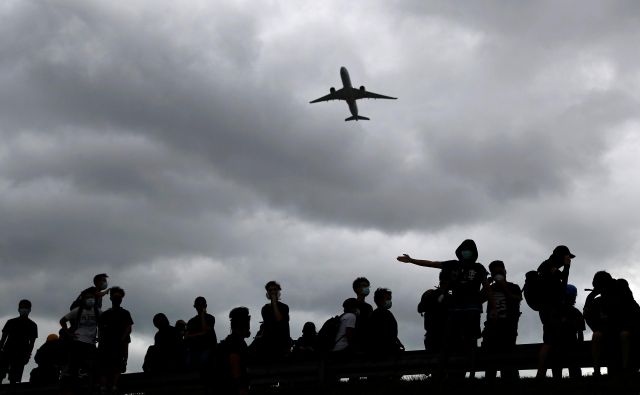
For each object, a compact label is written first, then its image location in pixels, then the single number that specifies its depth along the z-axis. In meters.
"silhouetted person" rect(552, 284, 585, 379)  13.71
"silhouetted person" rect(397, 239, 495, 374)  13.76
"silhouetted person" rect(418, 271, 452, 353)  14.80
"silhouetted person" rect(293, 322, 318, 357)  16.77
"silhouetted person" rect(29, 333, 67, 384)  16.78
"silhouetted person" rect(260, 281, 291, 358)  15.72
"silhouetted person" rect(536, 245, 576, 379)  13.73
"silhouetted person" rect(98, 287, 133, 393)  15.34
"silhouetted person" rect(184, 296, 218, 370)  16.11
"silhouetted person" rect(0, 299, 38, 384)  18.50
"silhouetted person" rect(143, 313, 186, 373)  16.98
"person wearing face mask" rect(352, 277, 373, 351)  15.30
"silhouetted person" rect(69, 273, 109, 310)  15.57
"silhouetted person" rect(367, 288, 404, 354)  14.92
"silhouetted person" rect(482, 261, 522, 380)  14.59
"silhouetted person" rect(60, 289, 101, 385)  15.08
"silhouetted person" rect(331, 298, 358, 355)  15.32
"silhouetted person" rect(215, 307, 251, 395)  10.13
